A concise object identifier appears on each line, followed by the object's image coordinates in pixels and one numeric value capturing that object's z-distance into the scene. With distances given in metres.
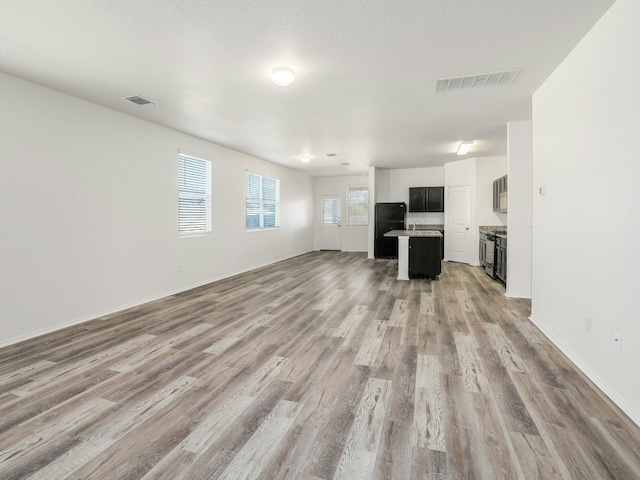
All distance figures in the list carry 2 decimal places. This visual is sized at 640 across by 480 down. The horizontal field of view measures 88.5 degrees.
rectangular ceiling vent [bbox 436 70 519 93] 3.26
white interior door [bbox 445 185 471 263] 8.11
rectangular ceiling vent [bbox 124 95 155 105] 3.77
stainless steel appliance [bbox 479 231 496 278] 6.15
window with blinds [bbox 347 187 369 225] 10.61
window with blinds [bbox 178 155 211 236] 5.41
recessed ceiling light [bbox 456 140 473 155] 6.14
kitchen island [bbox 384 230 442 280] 6.30
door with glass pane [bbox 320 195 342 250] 10.94
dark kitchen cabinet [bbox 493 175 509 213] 6.44
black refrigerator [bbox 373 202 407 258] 9.26
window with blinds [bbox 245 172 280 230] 7.42
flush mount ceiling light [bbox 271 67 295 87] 3.06
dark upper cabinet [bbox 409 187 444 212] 9.06
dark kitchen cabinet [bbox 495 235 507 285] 5.32
